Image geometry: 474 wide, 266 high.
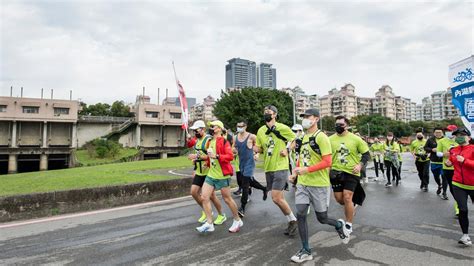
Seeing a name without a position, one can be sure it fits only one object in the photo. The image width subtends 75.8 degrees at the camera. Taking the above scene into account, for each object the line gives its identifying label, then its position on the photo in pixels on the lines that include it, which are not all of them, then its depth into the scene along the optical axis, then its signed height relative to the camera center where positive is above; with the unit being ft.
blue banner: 16.42 +2.55
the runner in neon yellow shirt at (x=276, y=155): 17.06 -0.64
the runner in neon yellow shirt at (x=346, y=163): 16.79 -1.06
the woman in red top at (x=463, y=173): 15.30 -1.45
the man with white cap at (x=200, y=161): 18.42 -1.03
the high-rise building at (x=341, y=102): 380.17 +54.62
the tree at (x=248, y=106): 138.00 +17.51
